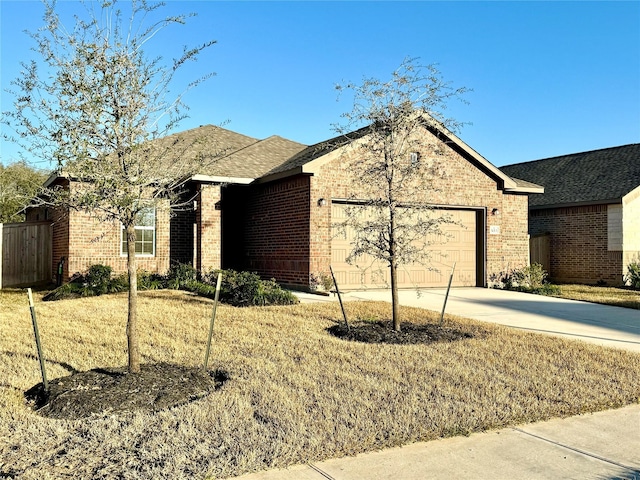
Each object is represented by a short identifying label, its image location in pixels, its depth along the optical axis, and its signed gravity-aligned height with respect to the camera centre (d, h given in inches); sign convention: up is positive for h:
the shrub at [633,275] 740.0 -38.5
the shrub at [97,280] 542.6 -32.6
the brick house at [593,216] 773.3 +43.8
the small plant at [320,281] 575.0 -34.9
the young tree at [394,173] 354.6 +46.8
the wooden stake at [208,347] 251.0 -44.8
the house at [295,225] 592.1 +24.5
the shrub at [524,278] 699.7 -39.3
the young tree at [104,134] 224.2 +45.2
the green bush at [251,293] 467.2 -38.8
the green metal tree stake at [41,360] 220.4 -43.6
